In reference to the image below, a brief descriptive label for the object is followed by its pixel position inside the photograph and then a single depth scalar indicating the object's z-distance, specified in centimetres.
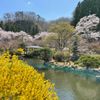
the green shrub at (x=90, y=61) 1419
